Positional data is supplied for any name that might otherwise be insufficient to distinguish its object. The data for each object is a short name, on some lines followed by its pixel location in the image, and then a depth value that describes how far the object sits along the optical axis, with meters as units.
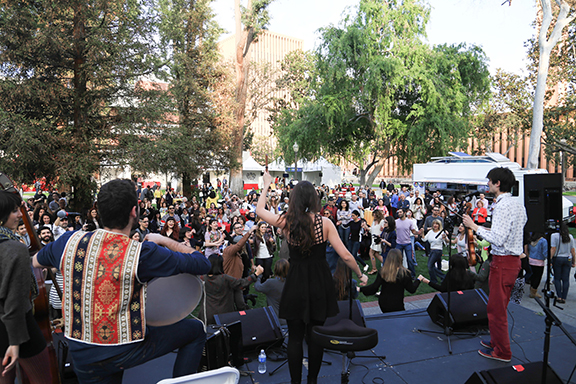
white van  15.59
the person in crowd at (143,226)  8.30
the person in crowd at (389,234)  8.30
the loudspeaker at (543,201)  4.75
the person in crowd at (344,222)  9.51
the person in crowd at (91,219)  6.62
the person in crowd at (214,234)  8.30
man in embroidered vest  1.98
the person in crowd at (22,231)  6.09
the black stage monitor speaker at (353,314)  4.57
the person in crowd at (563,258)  6.57
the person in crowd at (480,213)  11.23
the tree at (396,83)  20.05
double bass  2.76
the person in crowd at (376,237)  8.74
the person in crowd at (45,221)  8.24
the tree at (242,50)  22.80
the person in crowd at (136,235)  6.41
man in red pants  3.76
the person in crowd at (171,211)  10.60
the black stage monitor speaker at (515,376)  2.90
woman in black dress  3.01
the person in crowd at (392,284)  5.16
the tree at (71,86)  11.88
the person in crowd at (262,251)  7.74
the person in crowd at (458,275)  5.40
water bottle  3.98
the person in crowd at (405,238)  8.13
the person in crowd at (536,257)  6.63
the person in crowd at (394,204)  15.88
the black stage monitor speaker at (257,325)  4.28
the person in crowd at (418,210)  13.92
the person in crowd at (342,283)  5.52
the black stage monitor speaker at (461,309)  4.77
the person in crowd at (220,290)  5.09
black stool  2.63
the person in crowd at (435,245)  7.59
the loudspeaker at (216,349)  3.33
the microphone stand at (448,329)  4.59
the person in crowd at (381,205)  10.85
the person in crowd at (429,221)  9.48
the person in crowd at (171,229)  9.48
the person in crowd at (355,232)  9.31
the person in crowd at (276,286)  5.01
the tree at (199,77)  19.97
